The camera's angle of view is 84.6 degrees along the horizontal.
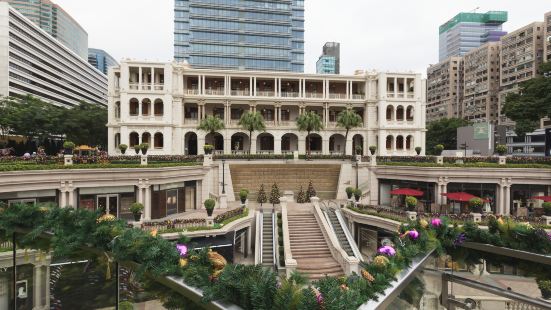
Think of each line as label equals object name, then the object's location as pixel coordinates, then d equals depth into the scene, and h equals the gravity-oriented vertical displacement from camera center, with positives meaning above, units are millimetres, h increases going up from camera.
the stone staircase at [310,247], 19562 -6896
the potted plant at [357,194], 28000 -3917
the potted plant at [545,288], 4438 -1996
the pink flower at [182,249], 4257 -1427
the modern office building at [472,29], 172500 +70679
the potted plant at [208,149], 32406 +190
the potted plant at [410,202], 22022 -3634
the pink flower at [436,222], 5480 -1289
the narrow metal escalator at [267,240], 21319 -6719
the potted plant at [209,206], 21394 -3918
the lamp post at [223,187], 30870 -3754
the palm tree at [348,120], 44062 +4685
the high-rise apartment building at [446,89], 117688 +25582
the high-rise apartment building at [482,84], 99375 +23286
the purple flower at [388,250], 4904 -1654
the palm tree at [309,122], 43053 +4184
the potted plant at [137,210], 19688 -3887
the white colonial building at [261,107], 43531 +7163
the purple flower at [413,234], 5118 -1408
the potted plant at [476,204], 21641 -3711
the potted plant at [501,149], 26292 +307
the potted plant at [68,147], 22766 +184
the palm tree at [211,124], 41325 +3661
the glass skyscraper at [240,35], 78312 +30913
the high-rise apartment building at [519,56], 81000 +27523
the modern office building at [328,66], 197500 +56142
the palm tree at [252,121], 42219 +4179
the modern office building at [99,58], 178312 +55183
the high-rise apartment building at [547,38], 74938 +28727
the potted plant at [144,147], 26380 +251
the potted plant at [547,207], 20781 -3763
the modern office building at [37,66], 64312 +22444
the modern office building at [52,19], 120188 +54884
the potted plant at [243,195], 26906 -3965
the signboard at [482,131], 33062 +2370
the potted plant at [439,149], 28867 +302
